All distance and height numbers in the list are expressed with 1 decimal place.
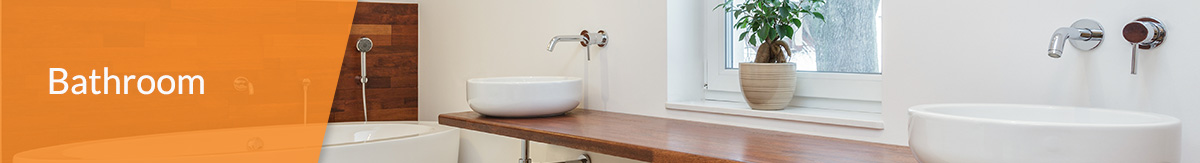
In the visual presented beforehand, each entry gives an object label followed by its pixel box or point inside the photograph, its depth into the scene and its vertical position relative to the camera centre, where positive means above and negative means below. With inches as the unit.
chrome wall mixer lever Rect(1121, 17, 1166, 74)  52.2 +2.7
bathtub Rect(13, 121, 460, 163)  105.1 -8.7
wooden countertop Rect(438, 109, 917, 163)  60.2 -4.8
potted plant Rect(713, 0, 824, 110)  79.0 +2.1
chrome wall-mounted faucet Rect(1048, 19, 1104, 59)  54.2 +2.8
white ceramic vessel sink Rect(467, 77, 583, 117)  85.4 -1.7
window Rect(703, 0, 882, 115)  79.2 +1.8
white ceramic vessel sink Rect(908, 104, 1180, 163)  41.5 -3.0
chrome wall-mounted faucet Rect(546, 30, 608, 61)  94.3 +4.4
